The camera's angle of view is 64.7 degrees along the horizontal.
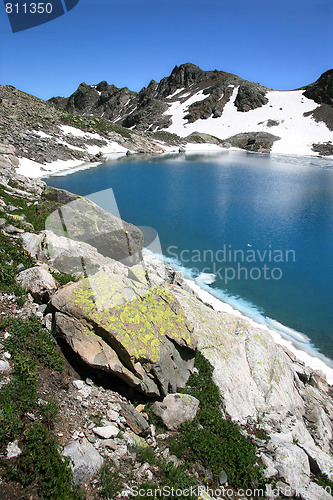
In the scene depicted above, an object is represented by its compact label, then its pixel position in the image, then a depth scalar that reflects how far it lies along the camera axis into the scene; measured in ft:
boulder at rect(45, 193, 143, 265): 41.37
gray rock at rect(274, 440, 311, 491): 21.66
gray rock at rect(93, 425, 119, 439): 17.81
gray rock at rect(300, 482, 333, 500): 21.13
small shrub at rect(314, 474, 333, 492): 22.92
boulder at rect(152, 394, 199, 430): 21.77
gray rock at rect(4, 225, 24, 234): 32.43
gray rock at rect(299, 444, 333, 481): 24.04
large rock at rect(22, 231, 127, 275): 31.83
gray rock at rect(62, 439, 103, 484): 15.08
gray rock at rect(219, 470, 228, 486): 19.69
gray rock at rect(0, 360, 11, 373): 18.00
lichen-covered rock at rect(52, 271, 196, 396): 21.91
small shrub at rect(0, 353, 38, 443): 14.65
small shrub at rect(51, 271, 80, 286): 28.55
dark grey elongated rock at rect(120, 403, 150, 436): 19.99
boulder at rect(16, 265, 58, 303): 24.99
